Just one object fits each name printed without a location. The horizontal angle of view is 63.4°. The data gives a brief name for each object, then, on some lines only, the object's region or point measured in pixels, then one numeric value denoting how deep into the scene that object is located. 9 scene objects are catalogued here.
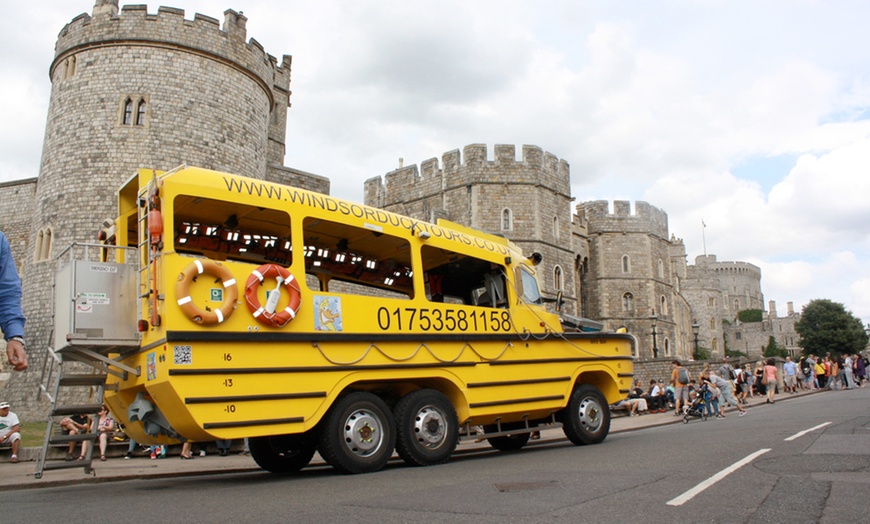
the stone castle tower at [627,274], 43.81
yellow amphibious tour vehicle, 6.88
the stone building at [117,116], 20.05
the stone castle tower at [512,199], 34.69
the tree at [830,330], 63.84
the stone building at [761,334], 97.81
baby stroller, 17.11
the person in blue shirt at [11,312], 4.85
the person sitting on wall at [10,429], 10.66
